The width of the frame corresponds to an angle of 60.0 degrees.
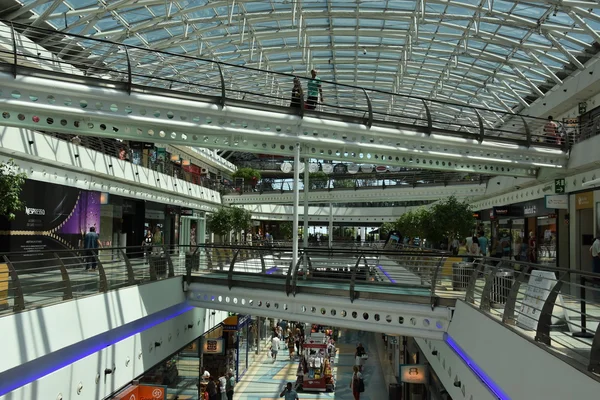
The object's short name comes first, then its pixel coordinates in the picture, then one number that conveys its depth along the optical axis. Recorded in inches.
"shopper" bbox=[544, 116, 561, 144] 687.1
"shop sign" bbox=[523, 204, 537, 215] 972.6
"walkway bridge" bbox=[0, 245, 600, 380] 264.4
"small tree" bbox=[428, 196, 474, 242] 930.7
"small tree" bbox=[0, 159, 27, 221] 448.5
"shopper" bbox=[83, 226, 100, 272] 694.5
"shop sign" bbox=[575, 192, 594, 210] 727.1
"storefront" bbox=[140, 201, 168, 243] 1263.5
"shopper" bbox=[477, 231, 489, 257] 752.3
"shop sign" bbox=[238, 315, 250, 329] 908.5
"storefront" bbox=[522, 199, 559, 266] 895.7
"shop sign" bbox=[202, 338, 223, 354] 729.0
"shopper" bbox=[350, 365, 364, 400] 766.5
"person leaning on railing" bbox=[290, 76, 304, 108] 529.1
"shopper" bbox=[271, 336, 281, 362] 1057.5
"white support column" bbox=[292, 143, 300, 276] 538.6
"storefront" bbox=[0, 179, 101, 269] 748.6
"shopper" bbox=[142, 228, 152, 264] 1217.9
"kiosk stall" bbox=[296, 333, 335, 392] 849.5
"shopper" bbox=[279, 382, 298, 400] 711.1
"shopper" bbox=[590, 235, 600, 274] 459.8
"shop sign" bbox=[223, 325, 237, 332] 856.0
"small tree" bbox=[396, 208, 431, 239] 1022.6
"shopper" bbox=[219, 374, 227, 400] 792.3
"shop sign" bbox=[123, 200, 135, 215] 1127.6
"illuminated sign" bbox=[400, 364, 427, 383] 595.2
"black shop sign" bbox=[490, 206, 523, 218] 1073.4
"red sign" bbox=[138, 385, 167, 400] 492.1
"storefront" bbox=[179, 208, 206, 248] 1559.8
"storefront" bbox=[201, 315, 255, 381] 735.1
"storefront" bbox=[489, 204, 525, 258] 1082.1
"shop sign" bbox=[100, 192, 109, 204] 999.0
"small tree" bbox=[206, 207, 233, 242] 1478.8
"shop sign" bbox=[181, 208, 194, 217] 1485.6
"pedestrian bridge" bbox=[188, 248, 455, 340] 465.4
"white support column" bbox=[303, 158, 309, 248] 625.6
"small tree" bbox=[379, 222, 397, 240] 1878.3
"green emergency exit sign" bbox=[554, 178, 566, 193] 763.5
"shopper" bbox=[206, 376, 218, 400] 730.2
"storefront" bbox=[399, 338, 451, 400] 538.8
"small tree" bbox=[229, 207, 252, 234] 1486.2
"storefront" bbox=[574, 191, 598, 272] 757.9
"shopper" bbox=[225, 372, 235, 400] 776.9
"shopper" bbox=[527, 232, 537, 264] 857.5
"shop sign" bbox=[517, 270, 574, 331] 266.7
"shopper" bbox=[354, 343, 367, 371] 949.8
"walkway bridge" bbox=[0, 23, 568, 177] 436.8
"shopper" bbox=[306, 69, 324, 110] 556.7
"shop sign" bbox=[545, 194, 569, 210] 777.6
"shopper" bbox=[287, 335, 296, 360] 1073.5
